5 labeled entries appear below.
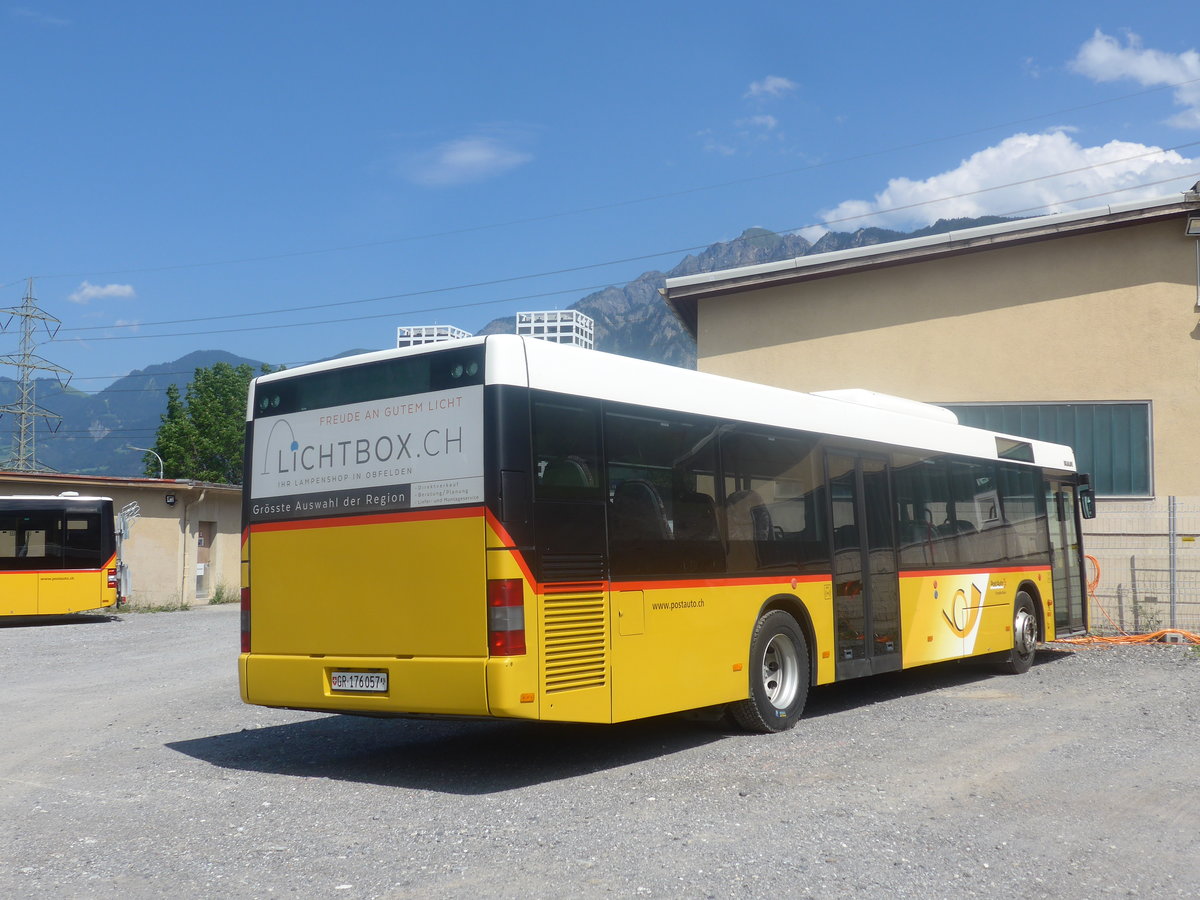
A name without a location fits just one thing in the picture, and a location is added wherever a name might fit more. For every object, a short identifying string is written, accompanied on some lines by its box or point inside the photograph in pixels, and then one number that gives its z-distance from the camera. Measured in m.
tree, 86.75
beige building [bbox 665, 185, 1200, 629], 20.62
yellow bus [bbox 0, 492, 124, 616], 27.08
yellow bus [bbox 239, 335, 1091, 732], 7.75
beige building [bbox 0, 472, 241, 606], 34.38
